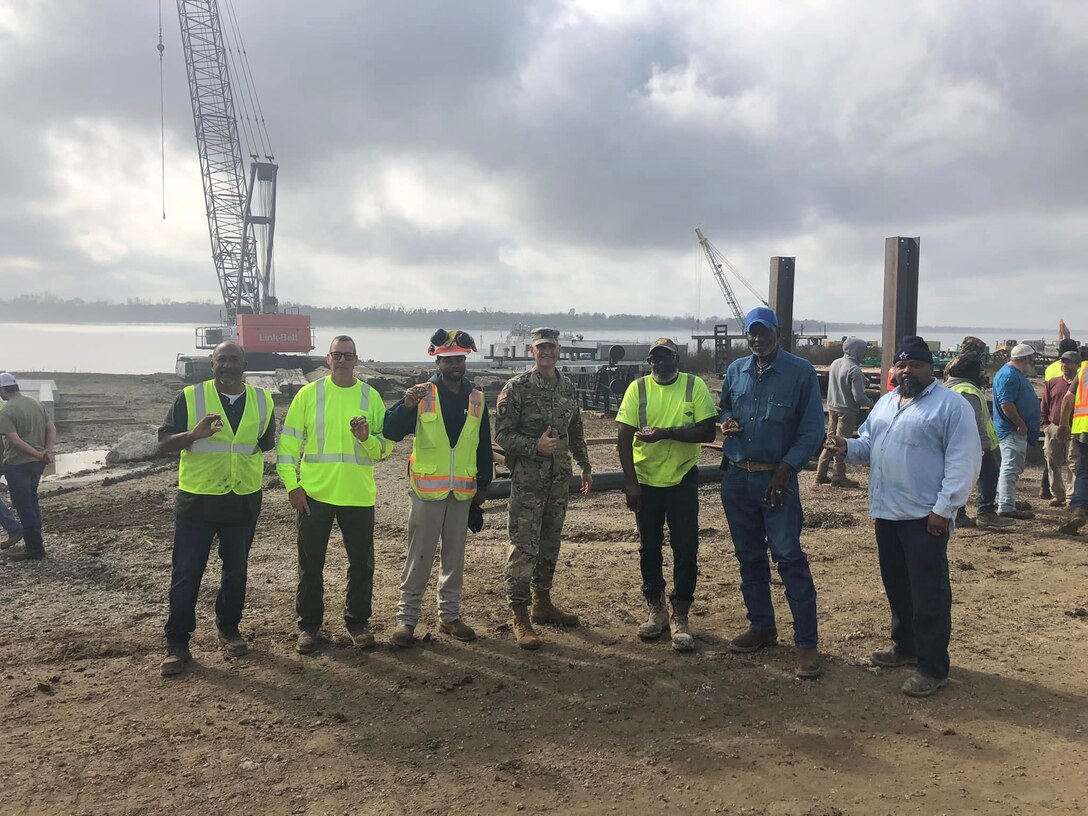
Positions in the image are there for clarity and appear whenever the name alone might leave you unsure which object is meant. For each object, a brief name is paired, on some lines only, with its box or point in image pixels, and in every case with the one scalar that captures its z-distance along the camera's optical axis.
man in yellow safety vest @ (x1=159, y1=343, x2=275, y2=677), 4.44
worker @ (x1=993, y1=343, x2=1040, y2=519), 7.61
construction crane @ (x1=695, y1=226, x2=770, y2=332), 76.50
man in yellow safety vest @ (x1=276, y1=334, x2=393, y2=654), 4.57
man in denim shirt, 4.14
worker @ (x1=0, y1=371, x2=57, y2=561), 6.96
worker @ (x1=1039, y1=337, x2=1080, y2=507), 8.48
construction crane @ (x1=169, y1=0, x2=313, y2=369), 40.94
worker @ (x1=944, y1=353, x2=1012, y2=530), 7.03
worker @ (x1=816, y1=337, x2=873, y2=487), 8.85
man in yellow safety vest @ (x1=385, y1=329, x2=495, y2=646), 4.68
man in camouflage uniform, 4.77
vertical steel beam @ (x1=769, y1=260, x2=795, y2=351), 11.35
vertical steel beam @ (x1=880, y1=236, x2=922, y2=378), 9.71
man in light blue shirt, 3.81
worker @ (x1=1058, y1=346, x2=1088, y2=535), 7.15
